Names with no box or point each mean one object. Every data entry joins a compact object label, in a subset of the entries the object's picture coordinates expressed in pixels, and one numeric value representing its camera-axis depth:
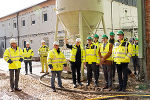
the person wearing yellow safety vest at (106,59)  5.82
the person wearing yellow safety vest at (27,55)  9.76
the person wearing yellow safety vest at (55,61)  5.87
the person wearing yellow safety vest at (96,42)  6.30
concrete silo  7.82
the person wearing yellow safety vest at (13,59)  5.96
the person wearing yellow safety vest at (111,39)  6.53
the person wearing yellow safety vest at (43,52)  9.69
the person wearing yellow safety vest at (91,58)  6.25
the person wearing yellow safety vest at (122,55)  5.26
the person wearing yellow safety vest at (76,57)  6.40
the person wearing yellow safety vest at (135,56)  8.41
